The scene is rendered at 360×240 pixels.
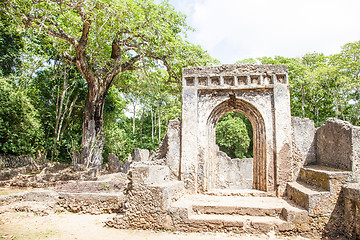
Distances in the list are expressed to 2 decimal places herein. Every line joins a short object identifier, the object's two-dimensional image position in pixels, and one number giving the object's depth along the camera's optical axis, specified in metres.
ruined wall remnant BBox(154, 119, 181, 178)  7.12
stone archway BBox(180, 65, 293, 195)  6.88
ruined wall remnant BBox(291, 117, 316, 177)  6.90
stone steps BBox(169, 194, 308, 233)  5.20
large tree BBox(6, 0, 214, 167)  11.30
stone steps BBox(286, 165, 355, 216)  5.24
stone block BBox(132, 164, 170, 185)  5.77
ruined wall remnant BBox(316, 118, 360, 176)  5.54
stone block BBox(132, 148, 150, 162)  15.41
